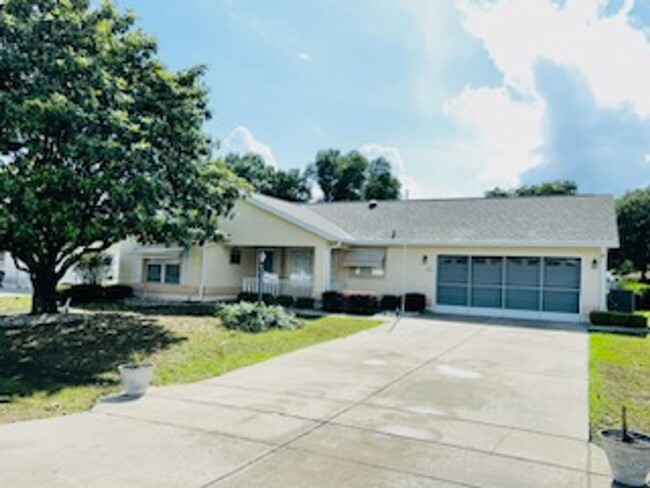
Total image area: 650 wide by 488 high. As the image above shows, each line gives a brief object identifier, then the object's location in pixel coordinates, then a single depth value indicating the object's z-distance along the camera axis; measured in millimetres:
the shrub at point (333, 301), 20922
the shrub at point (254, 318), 15906
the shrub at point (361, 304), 20656
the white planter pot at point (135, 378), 8242
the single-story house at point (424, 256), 20156
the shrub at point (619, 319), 17734
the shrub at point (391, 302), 21844
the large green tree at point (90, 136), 11789
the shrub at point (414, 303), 21562
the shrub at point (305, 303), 21688
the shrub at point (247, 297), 22875
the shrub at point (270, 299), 22141
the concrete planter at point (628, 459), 4996
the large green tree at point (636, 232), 40281
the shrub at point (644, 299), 28578
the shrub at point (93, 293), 22516
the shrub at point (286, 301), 21953
